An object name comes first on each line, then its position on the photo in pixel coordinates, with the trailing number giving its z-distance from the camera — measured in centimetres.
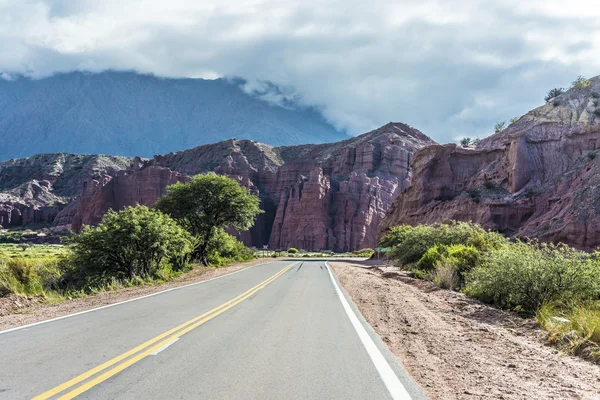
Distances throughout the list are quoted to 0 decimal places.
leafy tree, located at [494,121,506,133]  8247
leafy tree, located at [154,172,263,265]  3628
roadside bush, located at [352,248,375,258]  8582
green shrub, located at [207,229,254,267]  3903
